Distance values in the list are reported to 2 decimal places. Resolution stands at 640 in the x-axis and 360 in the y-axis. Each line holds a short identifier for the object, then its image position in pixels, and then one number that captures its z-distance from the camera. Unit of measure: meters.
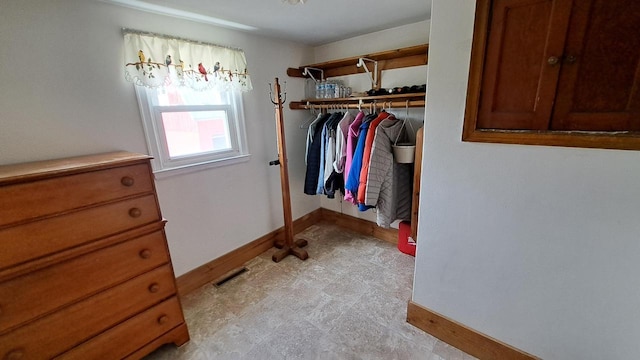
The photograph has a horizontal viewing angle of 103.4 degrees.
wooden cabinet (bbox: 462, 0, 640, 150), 0.91
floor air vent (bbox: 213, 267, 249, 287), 2.11
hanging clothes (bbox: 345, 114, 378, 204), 2.07
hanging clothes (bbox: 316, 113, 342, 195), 2.39
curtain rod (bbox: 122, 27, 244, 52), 1.52
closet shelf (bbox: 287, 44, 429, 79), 2.07
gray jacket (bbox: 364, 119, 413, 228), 2.00
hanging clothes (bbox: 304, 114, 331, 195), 2.50
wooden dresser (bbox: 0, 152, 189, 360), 1.00
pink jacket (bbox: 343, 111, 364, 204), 2.16
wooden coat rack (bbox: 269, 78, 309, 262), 2.22
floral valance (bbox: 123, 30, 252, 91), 1.55
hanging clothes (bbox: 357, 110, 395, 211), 2.01
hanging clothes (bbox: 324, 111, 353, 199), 2.29
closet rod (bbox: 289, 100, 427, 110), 1.96
